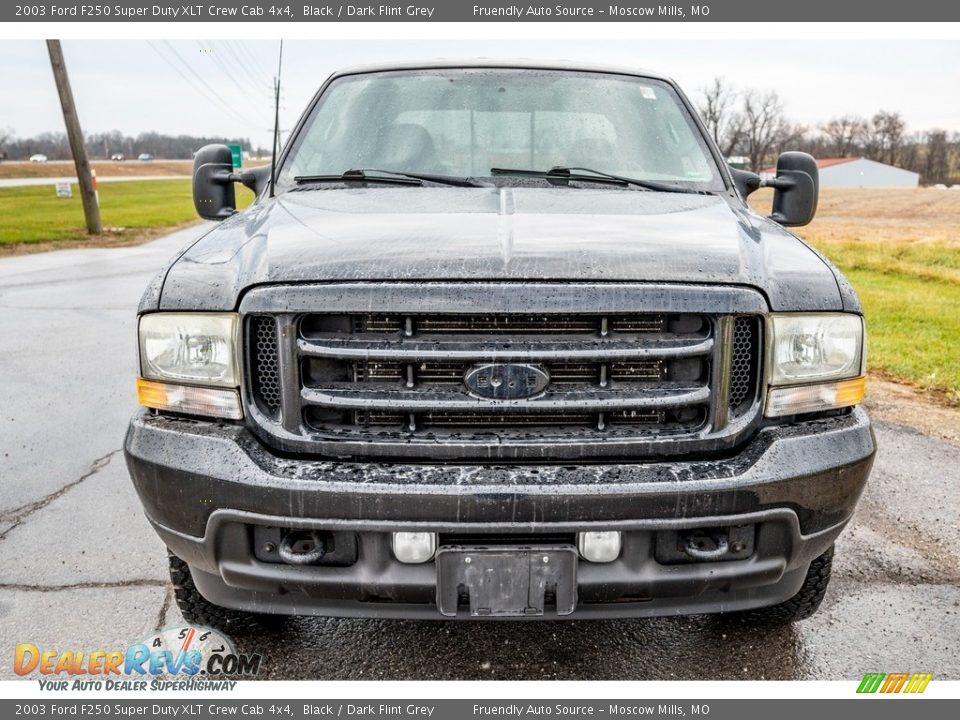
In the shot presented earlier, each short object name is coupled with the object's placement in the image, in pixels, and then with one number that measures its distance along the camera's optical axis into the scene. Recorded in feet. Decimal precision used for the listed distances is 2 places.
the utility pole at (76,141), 61.21
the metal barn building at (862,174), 329.11
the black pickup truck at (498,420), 6.64
